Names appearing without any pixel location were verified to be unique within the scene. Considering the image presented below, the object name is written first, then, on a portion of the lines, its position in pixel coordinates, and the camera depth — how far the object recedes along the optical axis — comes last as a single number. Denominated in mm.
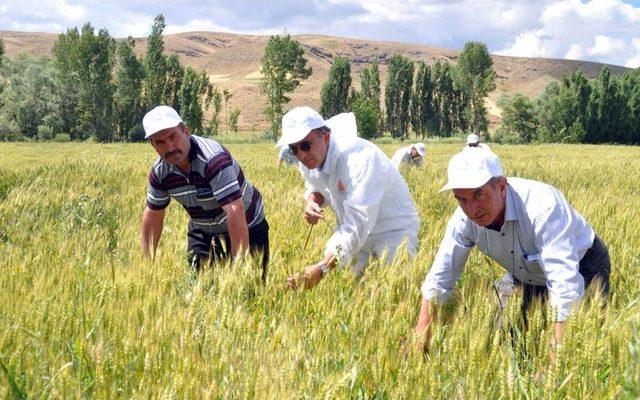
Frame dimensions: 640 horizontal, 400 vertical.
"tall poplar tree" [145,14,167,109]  50625
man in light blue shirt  2348
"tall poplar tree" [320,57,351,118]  62719
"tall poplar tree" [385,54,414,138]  68312
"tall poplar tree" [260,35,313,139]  54844
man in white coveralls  3096
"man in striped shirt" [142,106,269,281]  3197
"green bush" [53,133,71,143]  48531
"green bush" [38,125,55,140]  47969
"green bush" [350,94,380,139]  55594
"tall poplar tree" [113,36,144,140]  52156
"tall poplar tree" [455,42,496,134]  63938
